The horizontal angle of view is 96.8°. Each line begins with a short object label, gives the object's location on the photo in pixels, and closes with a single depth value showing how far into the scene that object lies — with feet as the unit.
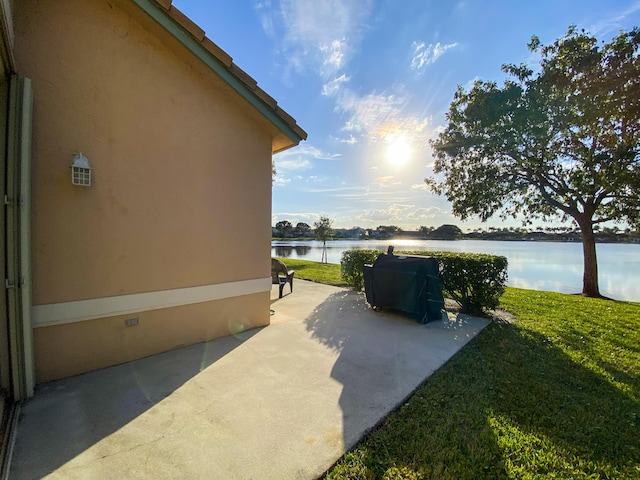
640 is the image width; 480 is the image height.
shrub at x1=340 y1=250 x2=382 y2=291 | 27.66
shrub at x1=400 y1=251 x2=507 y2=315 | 20.38
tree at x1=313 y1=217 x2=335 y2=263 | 79.77
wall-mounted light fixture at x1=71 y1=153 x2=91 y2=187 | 10.60
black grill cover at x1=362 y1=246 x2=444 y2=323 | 18.56
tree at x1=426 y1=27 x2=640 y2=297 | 18.13
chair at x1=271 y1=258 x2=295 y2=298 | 25.85
